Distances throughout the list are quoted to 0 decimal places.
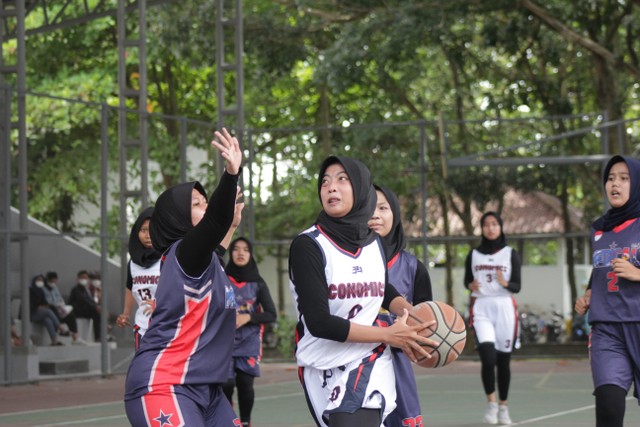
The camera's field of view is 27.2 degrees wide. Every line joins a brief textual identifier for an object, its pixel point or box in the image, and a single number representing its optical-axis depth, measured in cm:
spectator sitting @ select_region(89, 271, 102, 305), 2194
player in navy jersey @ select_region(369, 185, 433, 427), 750
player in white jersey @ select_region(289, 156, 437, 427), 555
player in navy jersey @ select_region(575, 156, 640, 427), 782
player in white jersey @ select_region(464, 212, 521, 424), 1265
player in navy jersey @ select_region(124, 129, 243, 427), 545
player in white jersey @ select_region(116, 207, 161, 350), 1033
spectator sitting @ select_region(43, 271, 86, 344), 2086
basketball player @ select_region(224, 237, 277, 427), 1134
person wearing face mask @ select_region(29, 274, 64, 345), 2034
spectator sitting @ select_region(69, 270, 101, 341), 2122
